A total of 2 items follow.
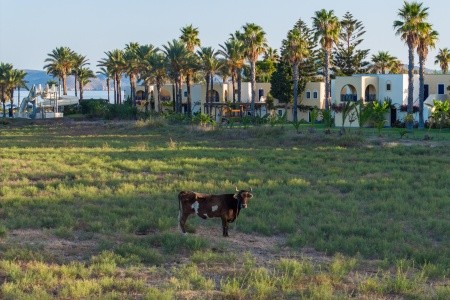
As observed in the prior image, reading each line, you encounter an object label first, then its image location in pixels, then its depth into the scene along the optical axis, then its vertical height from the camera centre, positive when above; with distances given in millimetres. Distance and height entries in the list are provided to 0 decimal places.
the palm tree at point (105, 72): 112250 +5456
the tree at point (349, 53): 98062 +7033
